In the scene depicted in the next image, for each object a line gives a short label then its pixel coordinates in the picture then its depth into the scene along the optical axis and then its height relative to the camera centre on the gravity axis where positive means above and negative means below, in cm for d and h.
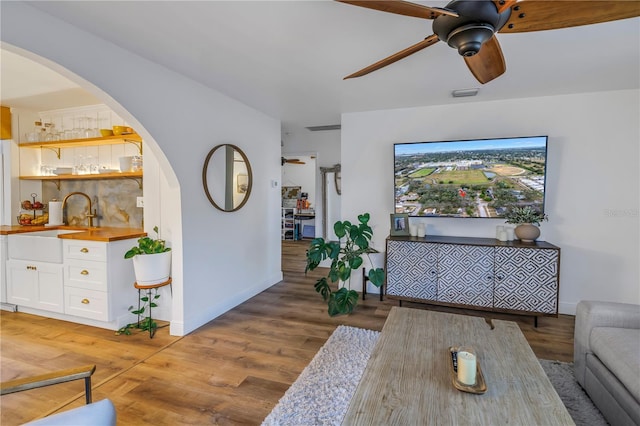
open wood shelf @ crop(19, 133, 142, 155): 329 +72
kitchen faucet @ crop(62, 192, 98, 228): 369 -11
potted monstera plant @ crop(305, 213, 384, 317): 335 -63
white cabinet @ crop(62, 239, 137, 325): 297 -75
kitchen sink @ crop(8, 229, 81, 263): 316 -46
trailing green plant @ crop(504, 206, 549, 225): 334 -13
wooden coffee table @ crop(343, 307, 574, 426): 121 -82
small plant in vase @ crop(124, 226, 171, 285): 285 -53
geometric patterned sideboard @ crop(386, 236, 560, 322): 304 -72
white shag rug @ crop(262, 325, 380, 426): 183 -124
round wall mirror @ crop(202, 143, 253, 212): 323 +30
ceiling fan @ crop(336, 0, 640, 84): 125 +81
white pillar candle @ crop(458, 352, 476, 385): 138 -74
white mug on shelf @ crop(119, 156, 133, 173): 343 +45
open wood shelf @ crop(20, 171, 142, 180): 338 +32
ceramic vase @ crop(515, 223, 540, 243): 328 -30
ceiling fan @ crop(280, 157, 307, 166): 935 +133
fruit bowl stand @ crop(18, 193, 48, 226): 386 -12
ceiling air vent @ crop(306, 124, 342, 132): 514 +130
